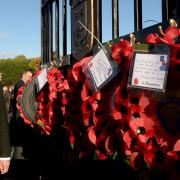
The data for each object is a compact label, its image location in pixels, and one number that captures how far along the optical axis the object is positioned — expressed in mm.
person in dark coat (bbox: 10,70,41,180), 3107
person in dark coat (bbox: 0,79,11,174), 1879
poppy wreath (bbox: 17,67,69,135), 1978
